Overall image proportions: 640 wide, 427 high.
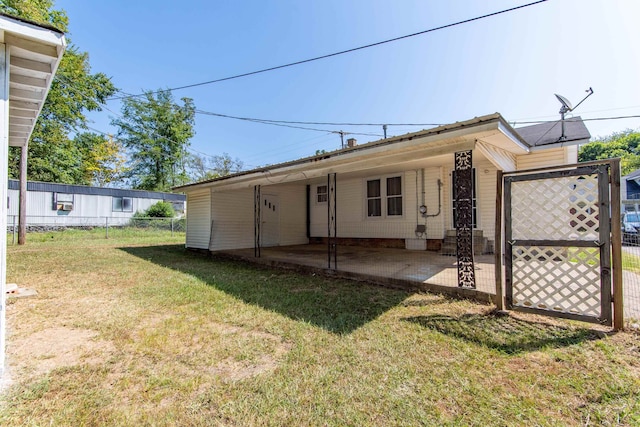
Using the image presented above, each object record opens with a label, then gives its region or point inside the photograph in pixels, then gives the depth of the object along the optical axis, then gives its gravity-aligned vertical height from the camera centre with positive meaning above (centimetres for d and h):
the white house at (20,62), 213 +136
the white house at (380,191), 456 +101
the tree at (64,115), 1848 +718
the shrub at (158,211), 1994 +72
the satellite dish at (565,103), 727 +294
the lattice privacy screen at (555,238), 310 -19
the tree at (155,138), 2758 +797
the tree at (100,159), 2461 +563
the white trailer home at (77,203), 1622 +116
